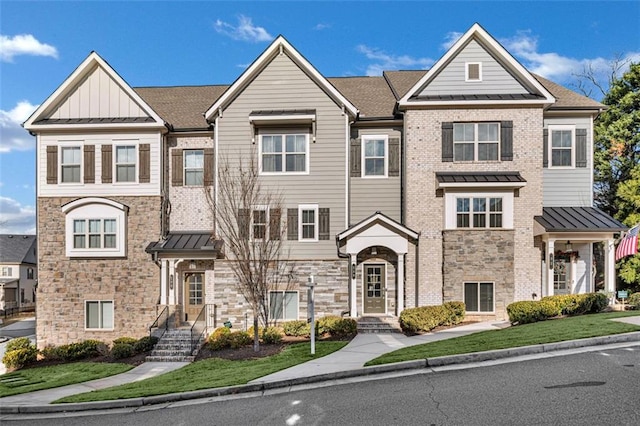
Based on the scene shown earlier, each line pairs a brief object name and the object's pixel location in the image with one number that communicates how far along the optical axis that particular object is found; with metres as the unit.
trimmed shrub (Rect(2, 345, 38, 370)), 18.17
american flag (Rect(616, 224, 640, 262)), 17.14
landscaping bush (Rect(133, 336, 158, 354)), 18.06
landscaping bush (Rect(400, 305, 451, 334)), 17.05
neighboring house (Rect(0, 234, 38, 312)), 50.50
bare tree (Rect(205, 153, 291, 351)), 19.12
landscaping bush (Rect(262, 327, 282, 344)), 17.45
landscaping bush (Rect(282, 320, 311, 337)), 18.09
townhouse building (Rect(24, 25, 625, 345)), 19.19
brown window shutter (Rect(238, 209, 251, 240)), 18.15
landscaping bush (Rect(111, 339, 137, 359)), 17.69
